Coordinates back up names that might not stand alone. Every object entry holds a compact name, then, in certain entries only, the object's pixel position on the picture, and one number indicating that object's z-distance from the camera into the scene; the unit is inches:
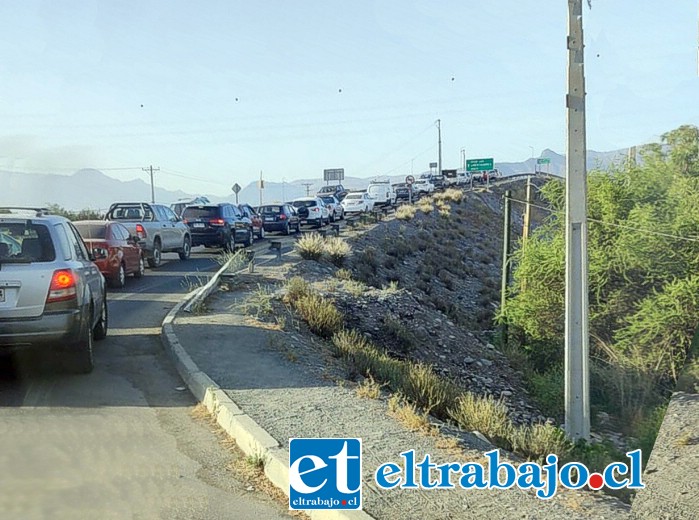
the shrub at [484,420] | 290.4
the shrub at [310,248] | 888.3
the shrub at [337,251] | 924.6
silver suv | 307.0
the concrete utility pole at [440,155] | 4276.6
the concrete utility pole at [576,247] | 338.0
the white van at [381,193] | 2233.8
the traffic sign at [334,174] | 4527.6
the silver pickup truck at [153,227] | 824.3
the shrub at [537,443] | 272.7
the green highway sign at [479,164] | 3238.2
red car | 645.9
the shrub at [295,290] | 562.2
